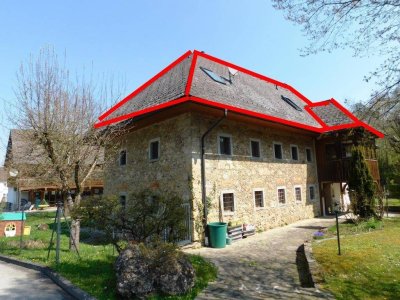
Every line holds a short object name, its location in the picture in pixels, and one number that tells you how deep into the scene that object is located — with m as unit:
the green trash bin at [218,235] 11.03
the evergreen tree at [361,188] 15.73
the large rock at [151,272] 5.65
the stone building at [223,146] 11.92
